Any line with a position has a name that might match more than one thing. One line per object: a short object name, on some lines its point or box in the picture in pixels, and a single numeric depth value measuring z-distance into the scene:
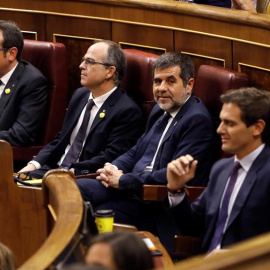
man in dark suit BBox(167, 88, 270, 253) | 12.39
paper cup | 12.38
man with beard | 13.17
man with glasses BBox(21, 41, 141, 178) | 13.56
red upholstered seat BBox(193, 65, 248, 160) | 13.13
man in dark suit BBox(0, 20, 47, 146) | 13.98
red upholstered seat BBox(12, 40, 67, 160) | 14.06
